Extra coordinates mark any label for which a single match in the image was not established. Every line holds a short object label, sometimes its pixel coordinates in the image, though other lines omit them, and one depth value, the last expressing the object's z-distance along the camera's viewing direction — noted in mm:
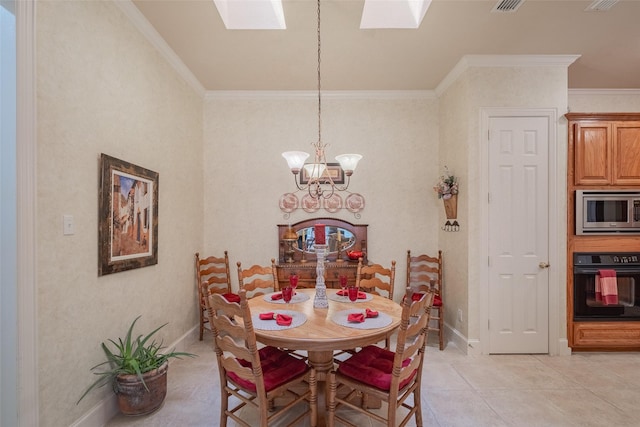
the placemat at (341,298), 2439
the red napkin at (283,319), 1892
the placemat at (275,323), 1854
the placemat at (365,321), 1887
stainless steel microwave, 3078
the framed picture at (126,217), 2070
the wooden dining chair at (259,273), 2877
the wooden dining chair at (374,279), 2874
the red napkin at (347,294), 2501
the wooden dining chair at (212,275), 3584
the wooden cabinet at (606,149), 3074
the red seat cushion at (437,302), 3260
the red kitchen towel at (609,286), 3006
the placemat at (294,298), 2415
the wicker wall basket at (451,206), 3387
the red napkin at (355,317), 1950
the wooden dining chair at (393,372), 1635
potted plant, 2041
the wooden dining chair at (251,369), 1630
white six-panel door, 3115
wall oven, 3049
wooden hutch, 3785
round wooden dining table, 1720
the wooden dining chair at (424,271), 3703
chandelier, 2314
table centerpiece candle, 2271
